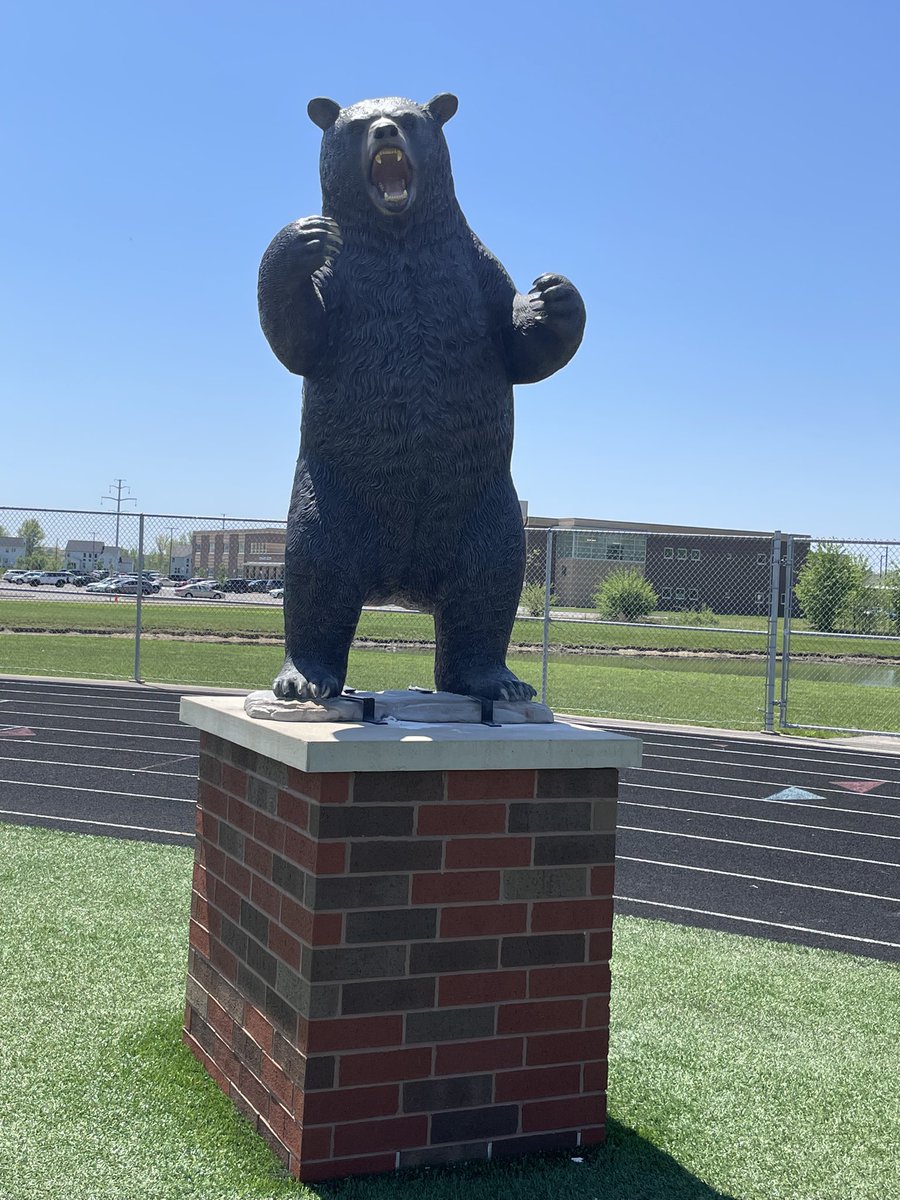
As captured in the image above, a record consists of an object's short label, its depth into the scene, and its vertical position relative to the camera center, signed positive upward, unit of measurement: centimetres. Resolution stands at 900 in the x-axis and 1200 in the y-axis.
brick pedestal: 244 -88
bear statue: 285 +53
